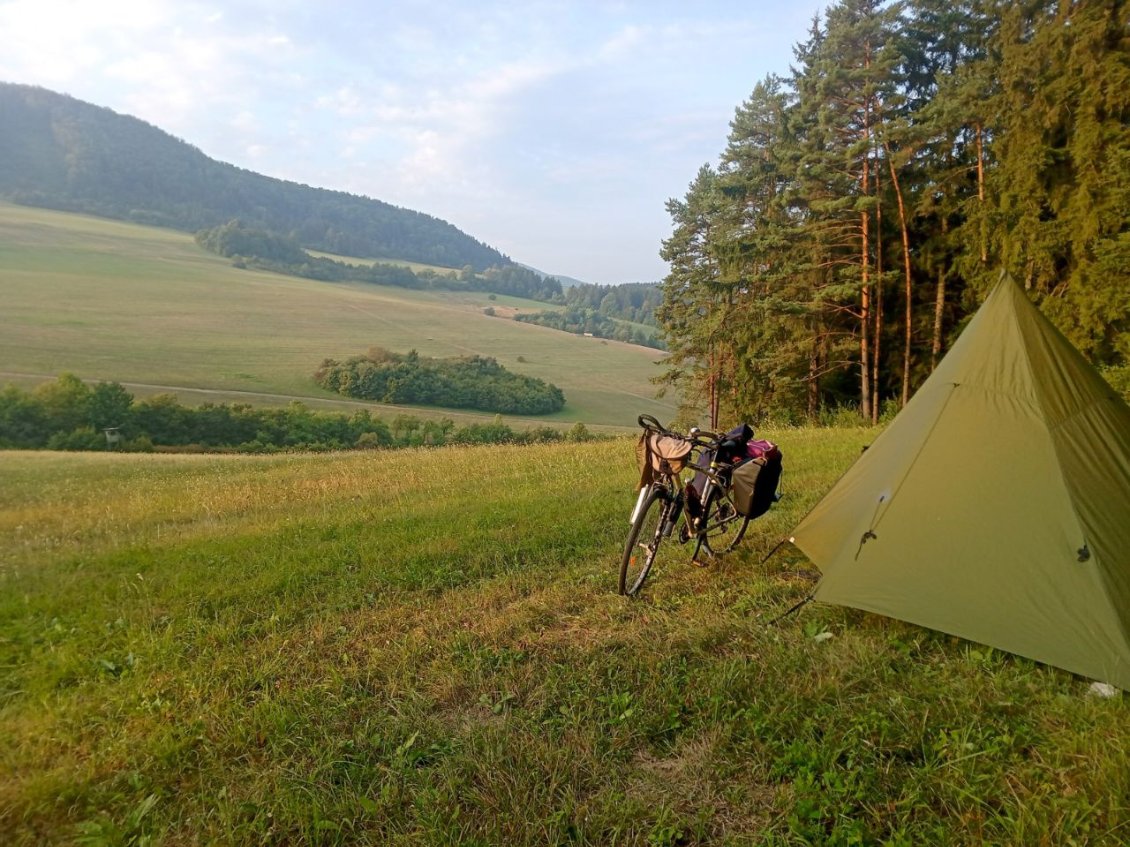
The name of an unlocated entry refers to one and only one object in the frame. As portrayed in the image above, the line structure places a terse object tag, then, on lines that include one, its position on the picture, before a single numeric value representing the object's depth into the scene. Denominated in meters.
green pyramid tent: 3.08
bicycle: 4.27
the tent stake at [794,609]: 3.76
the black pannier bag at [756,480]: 4.53
